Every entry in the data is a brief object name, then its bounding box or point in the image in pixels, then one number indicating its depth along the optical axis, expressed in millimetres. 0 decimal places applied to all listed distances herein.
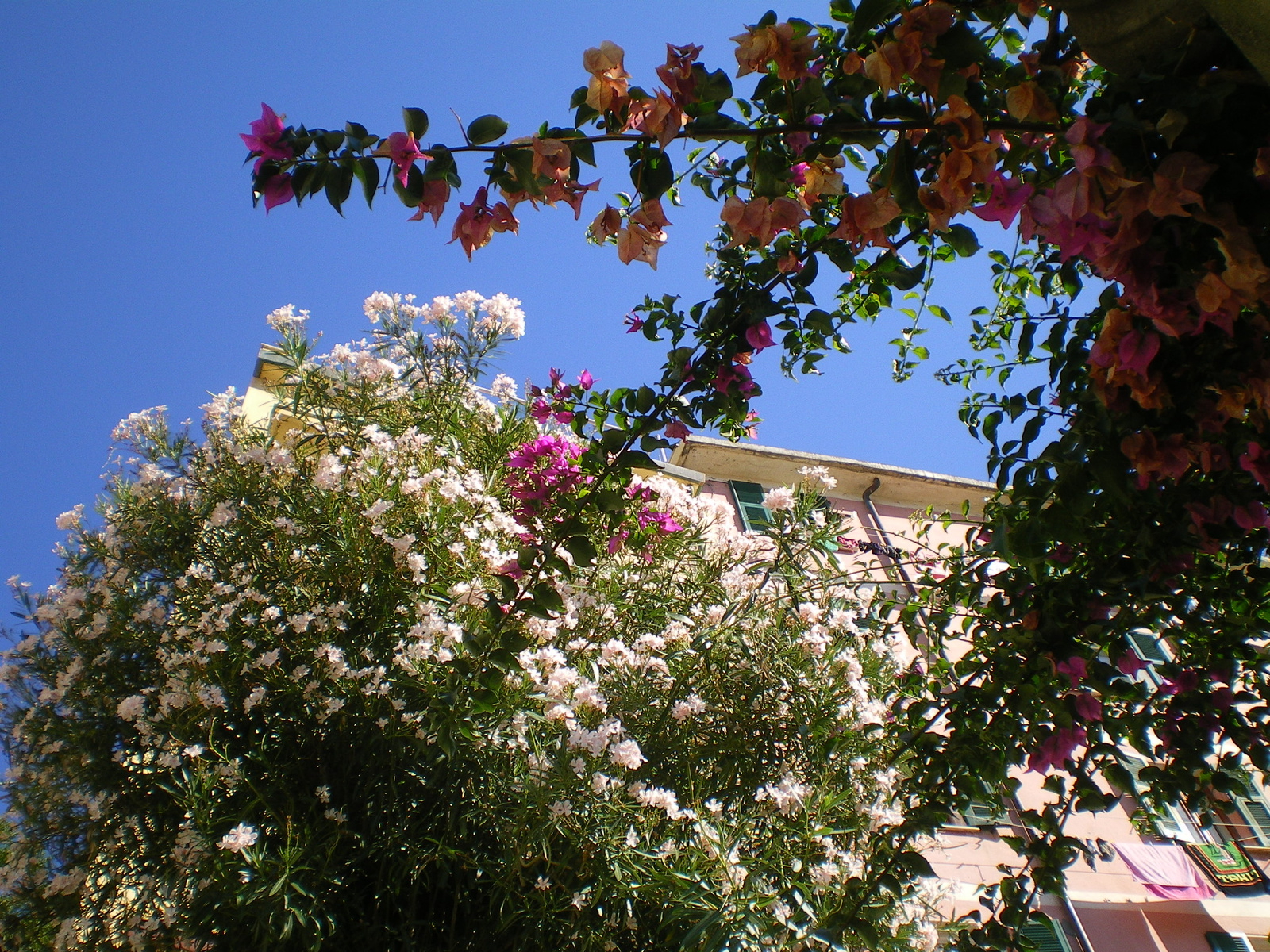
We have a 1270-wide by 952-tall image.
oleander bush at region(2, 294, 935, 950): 2561
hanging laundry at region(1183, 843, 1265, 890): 6879
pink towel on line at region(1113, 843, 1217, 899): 6648
